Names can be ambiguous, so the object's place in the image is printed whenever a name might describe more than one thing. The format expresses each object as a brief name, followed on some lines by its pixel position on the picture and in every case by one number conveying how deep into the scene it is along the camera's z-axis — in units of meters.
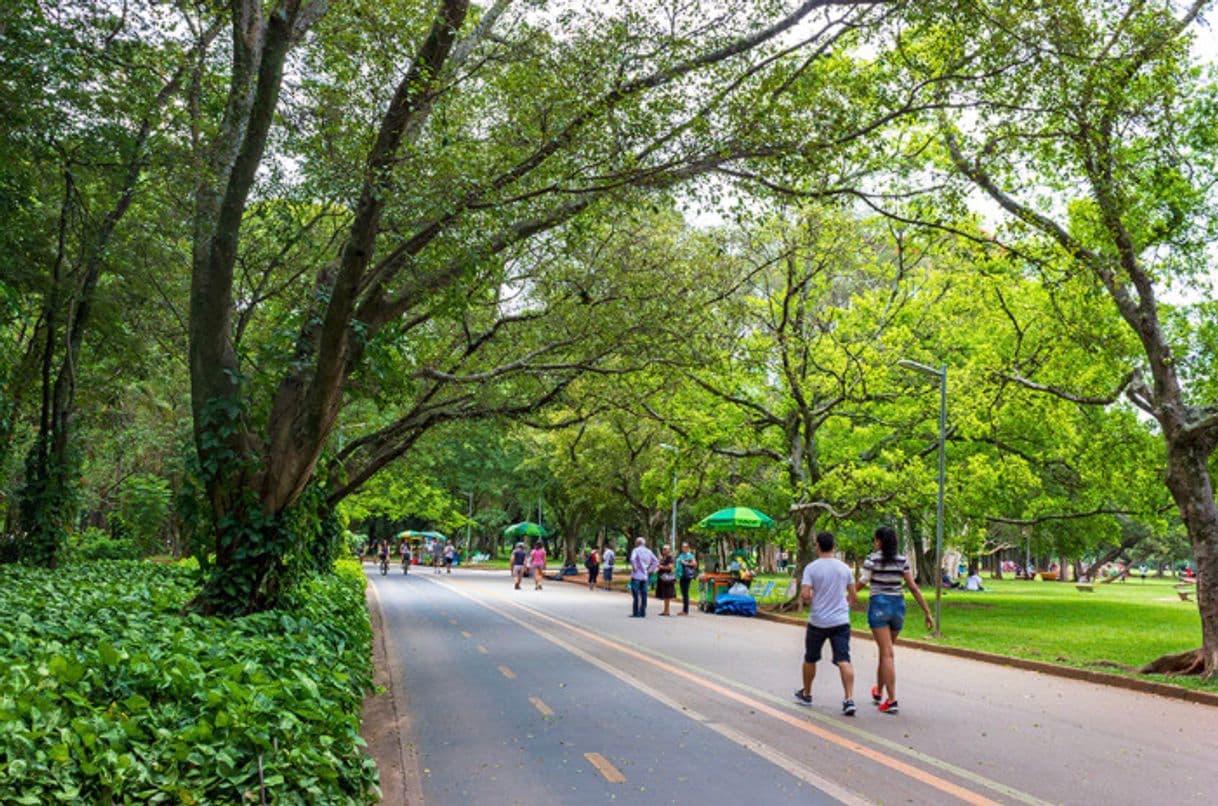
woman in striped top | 9.35
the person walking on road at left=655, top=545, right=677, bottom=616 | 23.30
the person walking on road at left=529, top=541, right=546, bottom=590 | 34.11
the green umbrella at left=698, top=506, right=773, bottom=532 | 27.44
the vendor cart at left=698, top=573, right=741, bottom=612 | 25.31
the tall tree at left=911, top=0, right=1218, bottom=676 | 10.91
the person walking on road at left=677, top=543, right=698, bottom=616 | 23.47
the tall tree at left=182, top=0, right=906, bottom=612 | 9.07
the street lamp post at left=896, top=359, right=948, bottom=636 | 18.38
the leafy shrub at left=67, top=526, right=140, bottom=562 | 29.66
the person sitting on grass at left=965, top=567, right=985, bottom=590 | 45.00
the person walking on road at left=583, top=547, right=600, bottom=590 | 35.62
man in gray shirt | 9.28
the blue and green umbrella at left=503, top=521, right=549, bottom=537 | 56.22
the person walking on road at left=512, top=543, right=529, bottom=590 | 33.53
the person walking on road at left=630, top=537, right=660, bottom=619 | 21.28
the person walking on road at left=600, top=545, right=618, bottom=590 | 34.20
